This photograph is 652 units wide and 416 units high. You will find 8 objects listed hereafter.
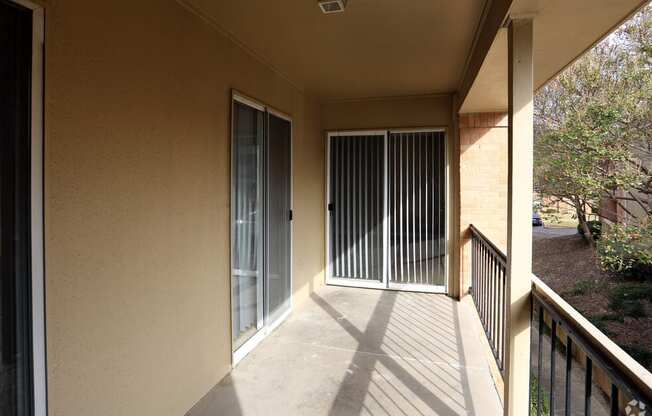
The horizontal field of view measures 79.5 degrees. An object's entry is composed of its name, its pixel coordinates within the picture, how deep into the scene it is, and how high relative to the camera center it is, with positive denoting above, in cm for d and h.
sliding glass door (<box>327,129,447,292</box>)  483 -6
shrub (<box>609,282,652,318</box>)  648 -160
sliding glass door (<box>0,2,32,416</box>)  135 -2
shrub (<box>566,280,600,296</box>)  766 -165
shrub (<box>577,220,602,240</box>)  718 -44
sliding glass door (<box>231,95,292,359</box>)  300 -14
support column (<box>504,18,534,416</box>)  192 -5
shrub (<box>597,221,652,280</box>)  571 -70
